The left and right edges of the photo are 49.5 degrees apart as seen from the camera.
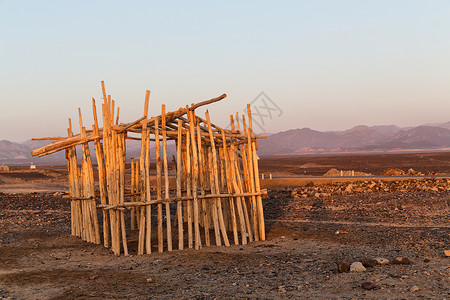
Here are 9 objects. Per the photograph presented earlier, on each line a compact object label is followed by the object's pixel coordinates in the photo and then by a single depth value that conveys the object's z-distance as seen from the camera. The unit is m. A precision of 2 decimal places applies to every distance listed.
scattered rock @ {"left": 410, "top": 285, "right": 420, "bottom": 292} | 7.63
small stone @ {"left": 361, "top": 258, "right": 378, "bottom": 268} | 9.32
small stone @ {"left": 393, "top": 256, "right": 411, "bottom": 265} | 9.41
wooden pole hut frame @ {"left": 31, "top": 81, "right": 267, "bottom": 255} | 11.81
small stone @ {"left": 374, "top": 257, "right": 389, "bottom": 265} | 9.46
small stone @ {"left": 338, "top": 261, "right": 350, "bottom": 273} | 9.02
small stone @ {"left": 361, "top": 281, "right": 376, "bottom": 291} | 7.84
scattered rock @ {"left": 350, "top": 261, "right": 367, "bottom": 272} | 9.02
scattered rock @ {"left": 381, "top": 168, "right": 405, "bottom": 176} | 41.34
